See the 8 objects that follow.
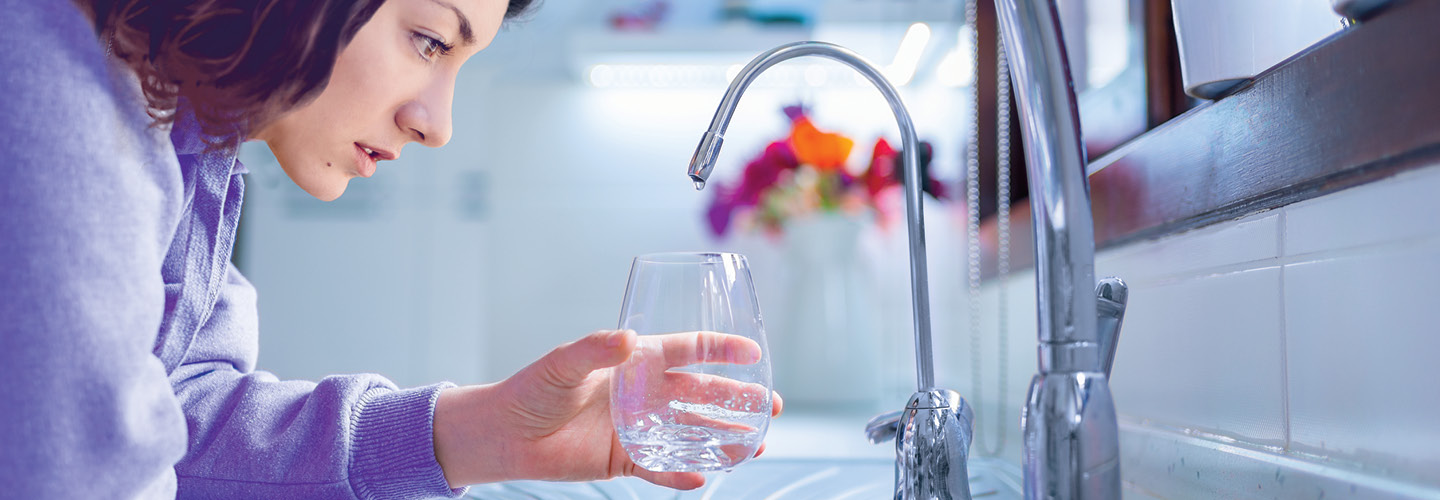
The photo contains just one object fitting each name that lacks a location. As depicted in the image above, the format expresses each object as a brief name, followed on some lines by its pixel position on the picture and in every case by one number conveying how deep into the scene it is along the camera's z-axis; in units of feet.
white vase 5.50
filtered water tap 1.91
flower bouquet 5.46
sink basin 2.75
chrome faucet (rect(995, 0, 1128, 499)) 1.26
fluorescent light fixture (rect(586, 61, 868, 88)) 7.50
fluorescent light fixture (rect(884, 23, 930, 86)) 6.50
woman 1.42
